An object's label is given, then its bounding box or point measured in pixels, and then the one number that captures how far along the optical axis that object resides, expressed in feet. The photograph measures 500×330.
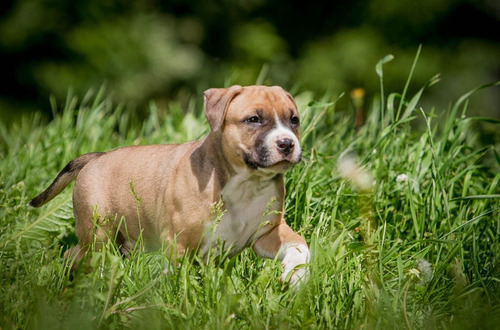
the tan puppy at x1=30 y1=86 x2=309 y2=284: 28.43
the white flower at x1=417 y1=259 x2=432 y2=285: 28.14
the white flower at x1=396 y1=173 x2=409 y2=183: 34.65
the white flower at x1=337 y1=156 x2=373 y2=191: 34.73
